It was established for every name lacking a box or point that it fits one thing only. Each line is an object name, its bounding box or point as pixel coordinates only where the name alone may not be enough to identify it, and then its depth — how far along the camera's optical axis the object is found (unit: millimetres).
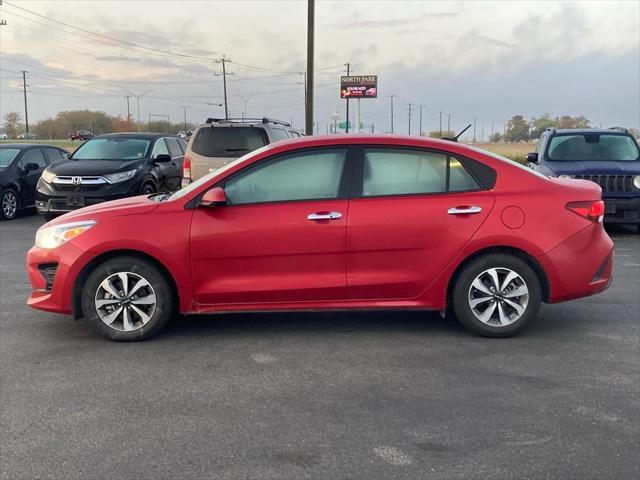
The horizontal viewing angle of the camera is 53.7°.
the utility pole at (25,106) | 99250
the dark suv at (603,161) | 10844
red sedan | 5156
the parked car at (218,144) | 10953
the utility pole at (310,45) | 22000
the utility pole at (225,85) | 94000
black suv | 12070
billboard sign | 74875
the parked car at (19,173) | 13773
